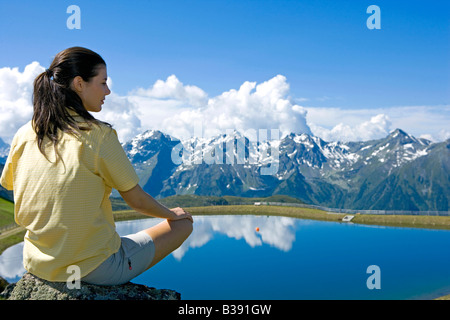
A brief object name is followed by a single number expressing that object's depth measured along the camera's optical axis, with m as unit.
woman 3.04
